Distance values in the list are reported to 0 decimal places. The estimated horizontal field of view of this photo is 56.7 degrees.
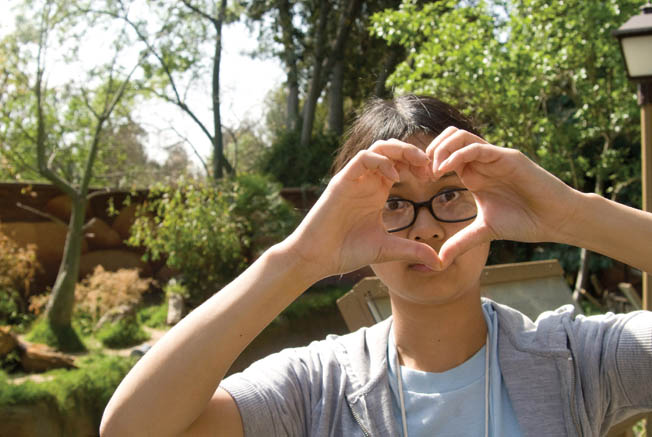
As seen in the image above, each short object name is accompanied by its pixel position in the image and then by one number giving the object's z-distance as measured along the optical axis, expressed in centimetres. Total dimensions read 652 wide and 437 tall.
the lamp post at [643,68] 303
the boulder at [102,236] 810
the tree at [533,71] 533
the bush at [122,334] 616
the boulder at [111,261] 805
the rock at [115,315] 646
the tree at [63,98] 600
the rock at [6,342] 520
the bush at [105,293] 669
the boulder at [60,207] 763
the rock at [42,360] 512
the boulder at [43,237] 729
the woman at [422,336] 117
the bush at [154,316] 686
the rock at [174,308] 686
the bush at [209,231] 697
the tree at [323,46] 1084
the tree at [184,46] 755
